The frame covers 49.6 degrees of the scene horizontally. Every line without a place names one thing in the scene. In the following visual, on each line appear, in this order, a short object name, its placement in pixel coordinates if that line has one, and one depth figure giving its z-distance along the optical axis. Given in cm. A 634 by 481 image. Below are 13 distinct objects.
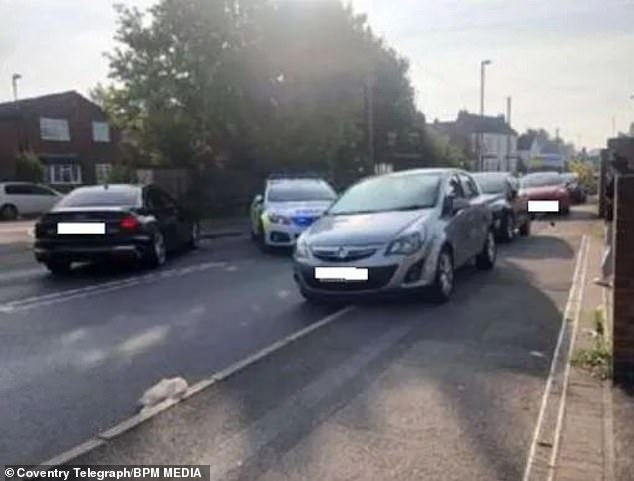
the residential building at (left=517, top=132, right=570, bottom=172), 6541
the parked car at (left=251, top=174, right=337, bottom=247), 1409
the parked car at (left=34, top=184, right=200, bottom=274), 1090
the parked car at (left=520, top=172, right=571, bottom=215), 2260
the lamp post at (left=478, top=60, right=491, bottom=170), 4966
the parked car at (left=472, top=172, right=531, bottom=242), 1445
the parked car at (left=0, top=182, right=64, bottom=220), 3228
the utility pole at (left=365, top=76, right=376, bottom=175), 3042
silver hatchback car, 768
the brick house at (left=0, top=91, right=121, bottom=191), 4925
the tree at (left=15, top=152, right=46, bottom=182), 4119
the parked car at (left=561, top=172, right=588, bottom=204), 2813
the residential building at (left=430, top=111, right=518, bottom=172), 8212
